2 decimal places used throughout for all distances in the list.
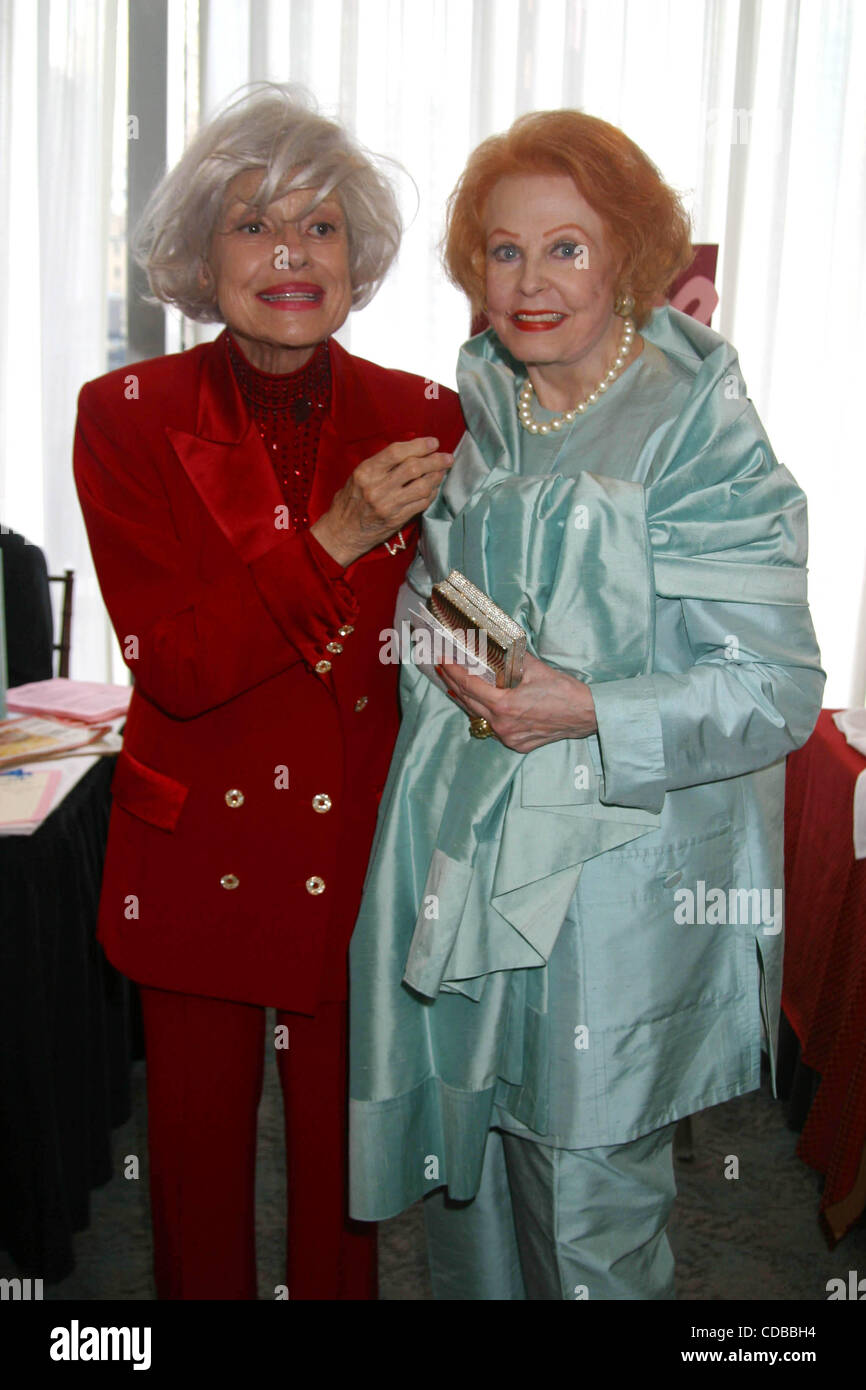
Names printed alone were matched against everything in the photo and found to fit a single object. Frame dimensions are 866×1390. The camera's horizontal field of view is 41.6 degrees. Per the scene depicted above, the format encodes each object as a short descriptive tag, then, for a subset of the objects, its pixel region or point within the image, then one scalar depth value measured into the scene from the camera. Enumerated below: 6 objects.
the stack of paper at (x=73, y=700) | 2.42
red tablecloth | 1.94
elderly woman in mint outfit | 1.14
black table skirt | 1.78
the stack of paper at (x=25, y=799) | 1.82
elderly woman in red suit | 1.27
